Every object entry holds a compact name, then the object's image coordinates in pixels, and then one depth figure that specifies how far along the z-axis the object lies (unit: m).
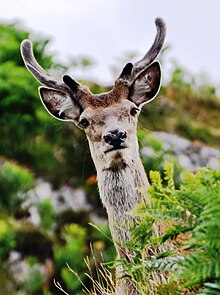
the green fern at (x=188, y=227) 9.00
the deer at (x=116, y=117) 14.79
